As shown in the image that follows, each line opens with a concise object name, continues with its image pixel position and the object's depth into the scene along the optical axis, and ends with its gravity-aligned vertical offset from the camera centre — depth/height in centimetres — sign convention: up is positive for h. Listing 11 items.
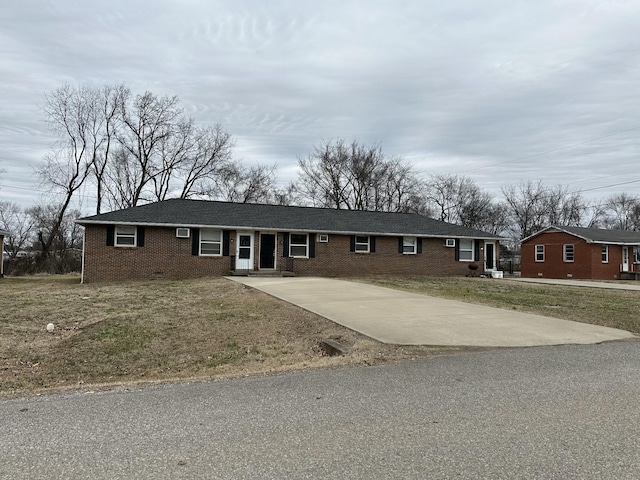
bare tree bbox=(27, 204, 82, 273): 3041 +124
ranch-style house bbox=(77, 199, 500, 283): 1966 +70
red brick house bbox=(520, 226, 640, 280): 3022 +42
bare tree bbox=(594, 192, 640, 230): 5627 +556
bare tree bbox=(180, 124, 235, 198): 3791 +737
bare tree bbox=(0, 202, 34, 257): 4068 +161
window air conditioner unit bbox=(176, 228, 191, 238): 2028 +105
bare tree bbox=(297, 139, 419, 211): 4288 +716
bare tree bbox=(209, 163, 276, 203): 3959 +604
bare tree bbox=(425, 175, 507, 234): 5150 +584
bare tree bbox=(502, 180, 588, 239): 5253 +525
